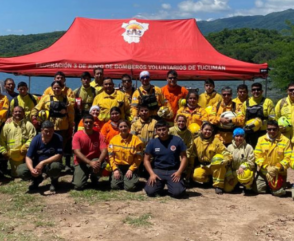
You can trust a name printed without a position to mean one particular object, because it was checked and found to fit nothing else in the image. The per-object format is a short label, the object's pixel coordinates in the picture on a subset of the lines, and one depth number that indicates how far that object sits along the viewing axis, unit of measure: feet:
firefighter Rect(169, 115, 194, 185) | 20.39
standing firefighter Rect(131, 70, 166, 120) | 21.97
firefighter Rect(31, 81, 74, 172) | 22.11
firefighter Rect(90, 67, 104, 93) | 25.45
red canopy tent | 28.84
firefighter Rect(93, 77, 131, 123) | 22.76
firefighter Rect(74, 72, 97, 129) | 24.47
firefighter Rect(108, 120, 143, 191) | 19.84
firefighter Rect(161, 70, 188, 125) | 23.78
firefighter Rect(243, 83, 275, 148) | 21.42
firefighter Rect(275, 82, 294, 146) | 20.68
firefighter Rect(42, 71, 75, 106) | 23.26
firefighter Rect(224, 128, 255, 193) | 19.35
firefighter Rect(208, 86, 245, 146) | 21.06
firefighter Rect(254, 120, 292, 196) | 19.10
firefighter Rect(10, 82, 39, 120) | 23.40
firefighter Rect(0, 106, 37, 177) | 21.53
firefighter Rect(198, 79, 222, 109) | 23.25
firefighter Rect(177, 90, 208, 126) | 21.35
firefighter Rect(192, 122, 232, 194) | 19.69
